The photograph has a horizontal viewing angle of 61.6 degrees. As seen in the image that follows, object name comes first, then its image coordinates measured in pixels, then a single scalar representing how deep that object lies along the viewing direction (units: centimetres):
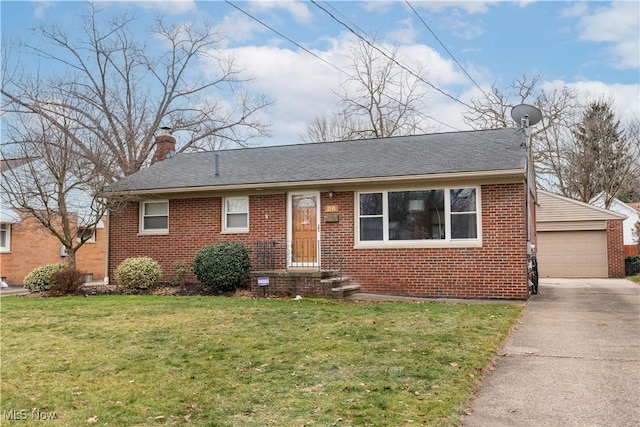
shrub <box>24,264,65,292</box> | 1380
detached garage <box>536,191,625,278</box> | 2181
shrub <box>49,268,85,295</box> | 1306
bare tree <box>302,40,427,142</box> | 3069
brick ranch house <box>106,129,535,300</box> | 1231
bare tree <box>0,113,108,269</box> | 1361
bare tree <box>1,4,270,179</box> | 2764
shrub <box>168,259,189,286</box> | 1492
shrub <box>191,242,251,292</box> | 1314
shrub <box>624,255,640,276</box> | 2286
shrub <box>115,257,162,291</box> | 1390
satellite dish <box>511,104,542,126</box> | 1389
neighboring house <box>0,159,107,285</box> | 1986
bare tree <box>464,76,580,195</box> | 3133
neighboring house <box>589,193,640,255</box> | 3269
